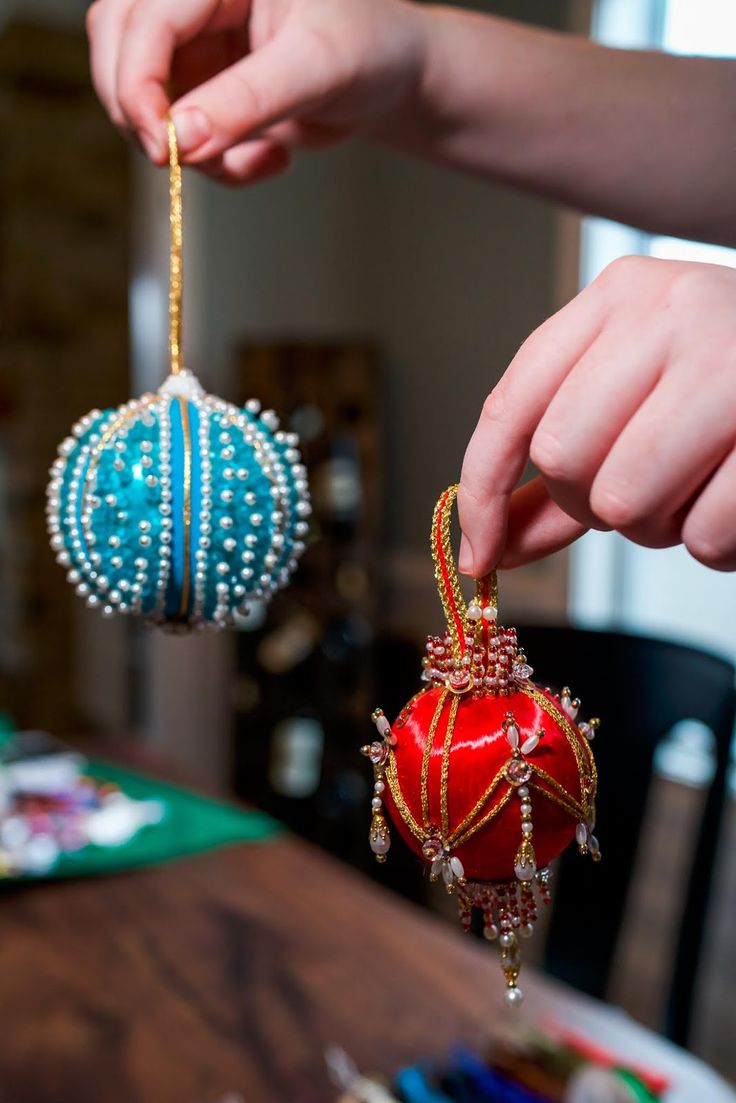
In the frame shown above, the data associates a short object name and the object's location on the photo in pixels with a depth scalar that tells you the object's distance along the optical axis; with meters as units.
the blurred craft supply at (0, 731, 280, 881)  1.35
